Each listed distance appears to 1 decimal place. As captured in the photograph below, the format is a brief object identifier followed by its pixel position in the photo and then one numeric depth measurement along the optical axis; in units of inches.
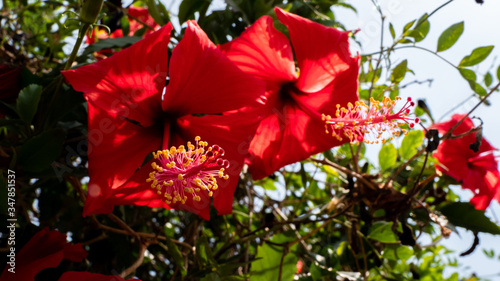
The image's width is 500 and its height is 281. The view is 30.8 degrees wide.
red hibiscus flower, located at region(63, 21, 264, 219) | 14.0
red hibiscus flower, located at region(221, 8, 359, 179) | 15.1
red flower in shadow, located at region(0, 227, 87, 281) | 13.9
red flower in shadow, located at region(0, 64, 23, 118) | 15.6
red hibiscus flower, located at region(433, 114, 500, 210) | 17.6
